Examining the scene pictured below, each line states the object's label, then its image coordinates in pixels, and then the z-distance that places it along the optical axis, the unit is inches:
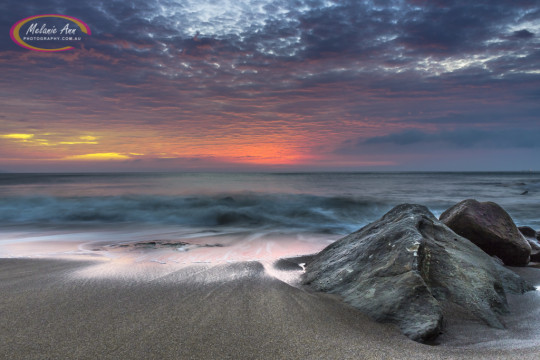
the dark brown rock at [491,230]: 175.5
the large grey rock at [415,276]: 94.6
